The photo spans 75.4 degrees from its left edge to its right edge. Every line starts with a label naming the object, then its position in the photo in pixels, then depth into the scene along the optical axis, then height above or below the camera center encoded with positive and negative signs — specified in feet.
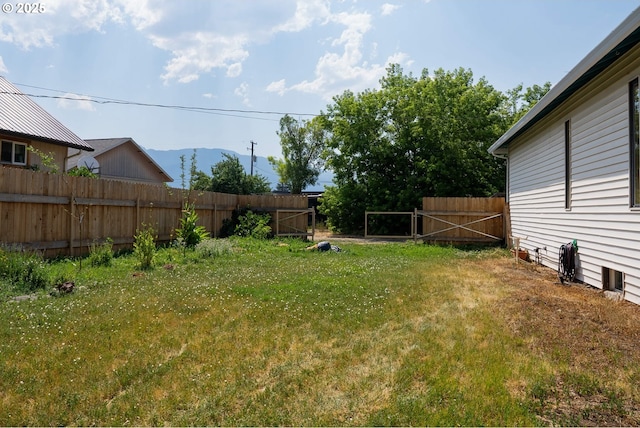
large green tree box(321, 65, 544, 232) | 65.98 +11.66
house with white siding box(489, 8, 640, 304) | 18.61 +2.97
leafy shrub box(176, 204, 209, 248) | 37.06 -1.78
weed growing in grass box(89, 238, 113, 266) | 26.27 -2.91
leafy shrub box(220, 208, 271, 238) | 49.72 -1.19
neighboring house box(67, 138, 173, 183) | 77.00 +10.04
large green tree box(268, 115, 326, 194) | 119.44 +18.78
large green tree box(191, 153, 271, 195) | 88.02 +7.11
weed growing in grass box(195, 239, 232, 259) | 32.37 -2.98
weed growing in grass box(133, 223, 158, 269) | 26.16 -2.58
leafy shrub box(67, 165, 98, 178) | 42.08 +4.03
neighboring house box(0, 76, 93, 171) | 41.55 +8.06
